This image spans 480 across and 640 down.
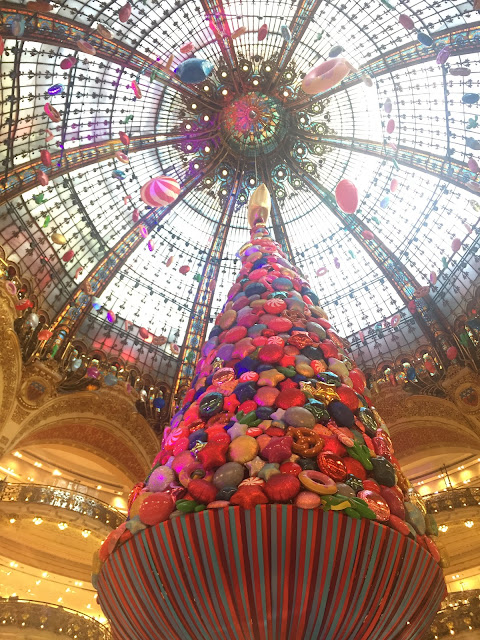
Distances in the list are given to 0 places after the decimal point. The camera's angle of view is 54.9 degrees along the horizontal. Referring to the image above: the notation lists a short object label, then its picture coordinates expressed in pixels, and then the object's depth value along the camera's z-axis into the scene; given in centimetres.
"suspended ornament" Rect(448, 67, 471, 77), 1182
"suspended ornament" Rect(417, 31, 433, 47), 1089
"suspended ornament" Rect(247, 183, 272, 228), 856
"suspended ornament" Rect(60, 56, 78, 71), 1159
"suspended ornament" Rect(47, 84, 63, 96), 1188
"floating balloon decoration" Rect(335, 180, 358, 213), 1202
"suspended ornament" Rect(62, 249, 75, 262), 1420
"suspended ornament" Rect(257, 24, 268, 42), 1281
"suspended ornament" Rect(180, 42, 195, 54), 1228
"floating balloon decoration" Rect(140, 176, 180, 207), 1202
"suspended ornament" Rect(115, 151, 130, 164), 1338
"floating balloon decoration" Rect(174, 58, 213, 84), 1041
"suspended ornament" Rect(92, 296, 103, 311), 1501
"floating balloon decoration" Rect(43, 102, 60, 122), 1220
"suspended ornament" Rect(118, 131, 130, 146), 1415
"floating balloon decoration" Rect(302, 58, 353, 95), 981
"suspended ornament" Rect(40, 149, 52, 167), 1227
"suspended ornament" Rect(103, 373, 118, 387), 1488
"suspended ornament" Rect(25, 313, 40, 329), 1321
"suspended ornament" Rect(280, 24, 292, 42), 1198
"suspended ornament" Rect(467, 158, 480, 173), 1279
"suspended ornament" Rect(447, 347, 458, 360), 1420
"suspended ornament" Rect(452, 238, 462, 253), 1373
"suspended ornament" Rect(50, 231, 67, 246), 1334
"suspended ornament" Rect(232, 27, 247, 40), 1220
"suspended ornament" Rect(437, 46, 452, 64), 1144
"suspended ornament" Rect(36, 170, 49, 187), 1245
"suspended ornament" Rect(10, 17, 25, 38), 1012
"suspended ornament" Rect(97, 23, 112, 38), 1186
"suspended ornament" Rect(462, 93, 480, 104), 1190
